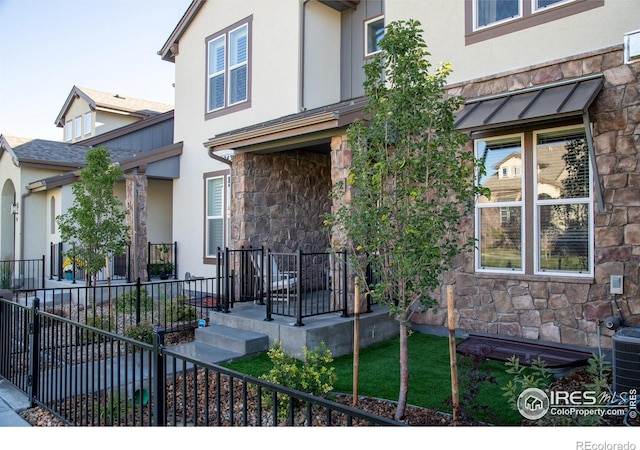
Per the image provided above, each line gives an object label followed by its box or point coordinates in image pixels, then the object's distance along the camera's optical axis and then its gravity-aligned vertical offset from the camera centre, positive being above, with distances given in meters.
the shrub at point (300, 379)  4.14 -1.27
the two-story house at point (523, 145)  5.17 +1.27
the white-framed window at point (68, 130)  19.52 +4.59
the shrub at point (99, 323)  7.10 -1.32
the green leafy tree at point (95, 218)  8.50 +0.38
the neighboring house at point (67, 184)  11.23 +1.55
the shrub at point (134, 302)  8.15 -1.13
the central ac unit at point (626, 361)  3.93 -1.06
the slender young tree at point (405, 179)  3.77 +0.50
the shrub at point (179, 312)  7.73 -1.23
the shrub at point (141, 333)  6.48 -1.32
